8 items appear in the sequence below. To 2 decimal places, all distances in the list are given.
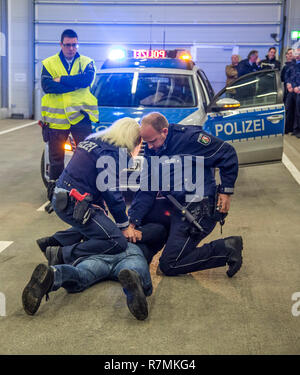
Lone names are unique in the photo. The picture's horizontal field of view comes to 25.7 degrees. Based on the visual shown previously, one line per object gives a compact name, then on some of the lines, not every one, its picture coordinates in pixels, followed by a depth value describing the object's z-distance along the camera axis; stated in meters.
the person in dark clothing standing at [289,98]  14.16
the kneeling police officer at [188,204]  5.02
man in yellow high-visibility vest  7.29
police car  7.82
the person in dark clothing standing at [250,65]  15.15
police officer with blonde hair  4.77
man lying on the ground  4.16
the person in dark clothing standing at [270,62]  15.26
